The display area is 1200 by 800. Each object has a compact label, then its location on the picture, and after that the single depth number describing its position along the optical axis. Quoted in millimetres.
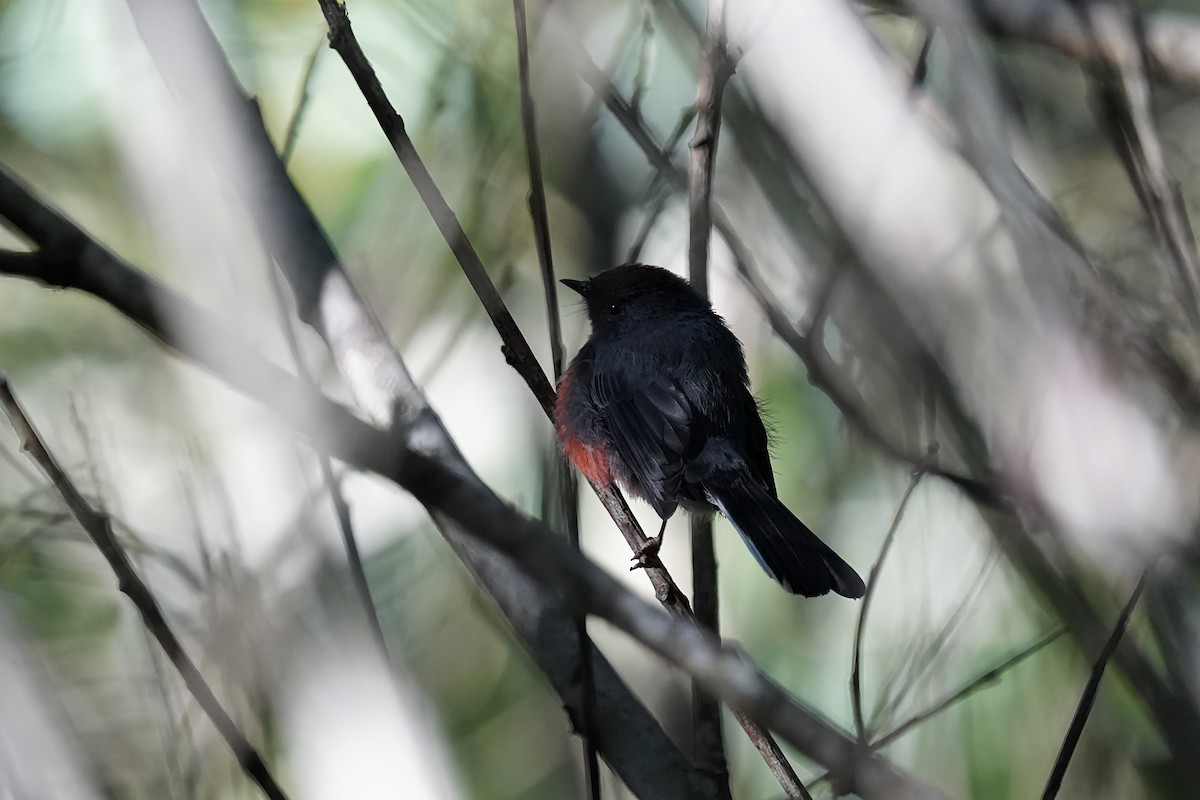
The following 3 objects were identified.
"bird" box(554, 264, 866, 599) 7238
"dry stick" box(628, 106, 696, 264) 6137
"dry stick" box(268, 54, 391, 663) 4402
